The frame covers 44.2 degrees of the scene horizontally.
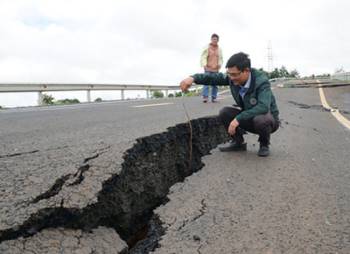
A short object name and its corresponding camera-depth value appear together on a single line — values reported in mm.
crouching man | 4391
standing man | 11188
